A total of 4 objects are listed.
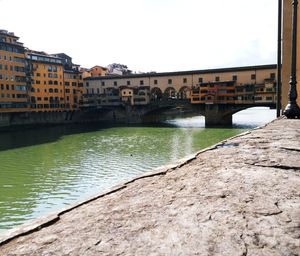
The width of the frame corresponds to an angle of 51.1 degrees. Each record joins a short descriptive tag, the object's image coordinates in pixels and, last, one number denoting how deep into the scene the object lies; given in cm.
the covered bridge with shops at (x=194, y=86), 5425
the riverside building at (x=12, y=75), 5362
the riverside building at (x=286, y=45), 1514
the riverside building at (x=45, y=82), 6050
